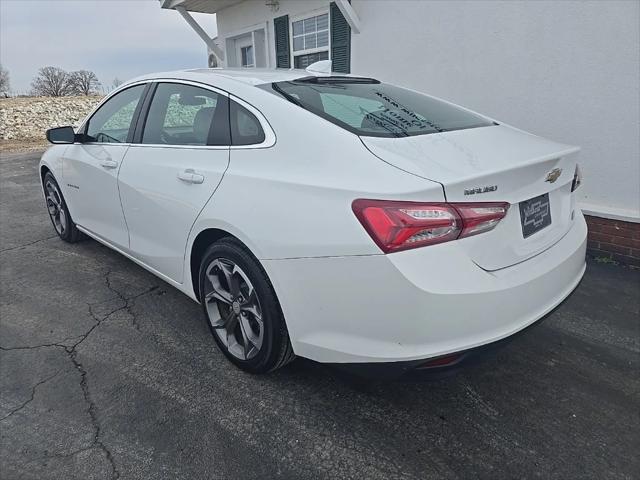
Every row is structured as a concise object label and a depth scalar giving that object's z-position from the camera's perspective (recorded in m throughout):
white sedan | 1.67
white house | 3.78
